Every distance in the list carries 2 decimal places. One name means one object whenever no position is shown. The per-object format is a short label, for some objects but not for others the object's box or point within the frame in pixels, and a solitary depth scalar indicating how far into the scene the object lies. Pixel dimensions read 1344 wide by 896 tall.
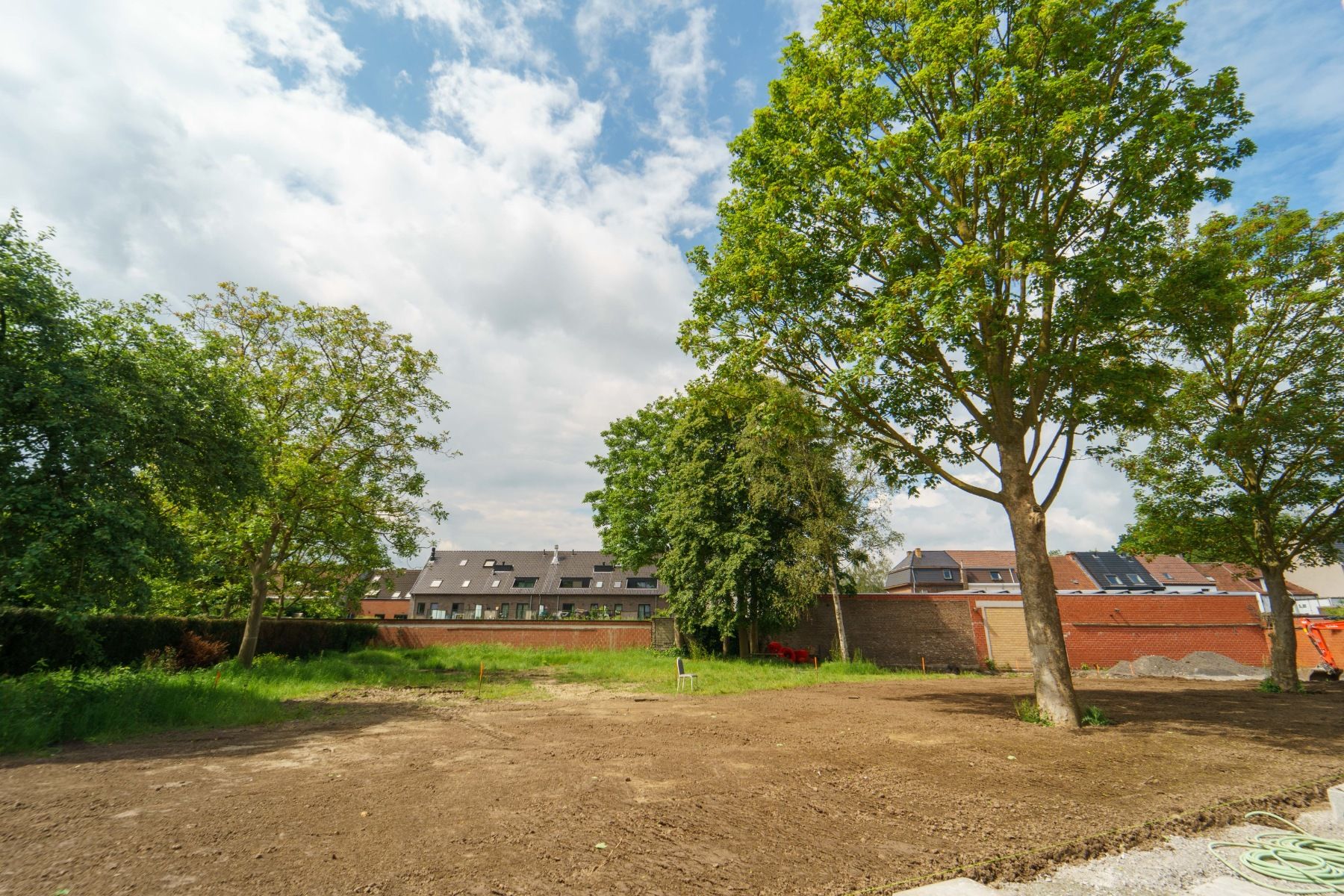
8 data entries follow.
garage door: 26.59
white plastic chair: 17.10
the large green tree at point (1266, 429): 14.52
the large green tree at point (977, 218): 9.03
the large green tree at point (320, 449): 18.05
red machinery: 20.00
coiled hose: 3.79
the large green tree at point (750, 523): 24.62
